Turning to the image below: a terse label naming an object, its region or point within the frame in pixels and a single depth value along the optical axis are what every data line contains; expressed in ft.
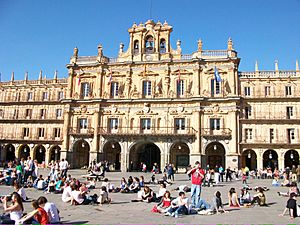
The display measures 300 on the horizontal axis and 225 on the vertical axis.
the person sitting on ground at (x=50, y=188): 62.75
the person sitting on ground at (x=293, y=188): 52.47
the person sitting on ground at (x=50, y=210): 32.19
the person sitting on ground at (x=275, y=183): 85.15
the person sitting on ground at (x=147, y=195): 51.85
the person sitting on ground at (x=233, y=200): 48.75
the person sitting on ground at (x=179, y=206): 40.71
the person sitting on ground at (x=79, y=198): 47.91
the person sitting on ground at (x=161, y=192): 52.39
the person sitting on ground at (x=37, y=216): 30.19
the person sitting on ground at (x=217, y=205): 43.55
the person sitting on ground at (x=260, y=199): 50.55
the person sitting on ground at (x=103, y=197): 49.19
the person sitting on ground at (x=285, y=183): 83.87
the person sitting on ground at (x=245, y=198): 51.49
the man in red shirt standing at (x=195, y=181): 45.32
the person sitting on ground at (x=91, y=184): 69.79
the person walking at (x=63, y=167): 79.00
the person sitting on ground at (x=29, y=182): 70.52
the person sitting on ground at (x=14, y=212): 31.58
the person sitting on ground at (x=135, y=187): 64.97
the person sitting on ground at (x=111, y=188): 65.92
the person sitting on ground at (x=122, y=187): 65.11
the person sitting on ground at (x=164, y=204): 42.67
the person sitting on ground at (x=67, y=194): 50.07
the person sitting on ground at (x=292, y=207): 40.13
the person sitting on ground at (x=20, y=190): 47.02
